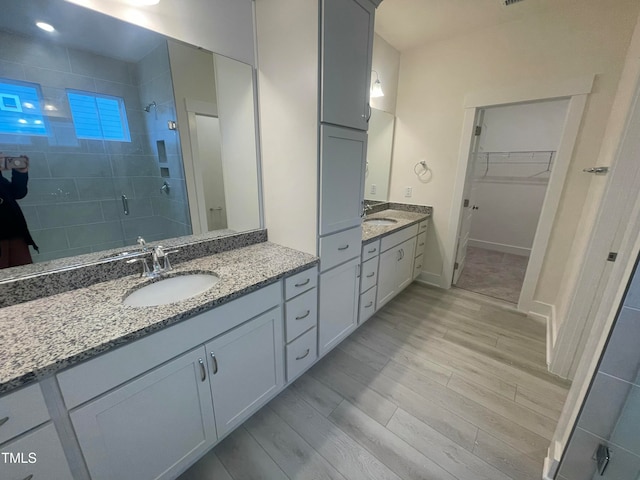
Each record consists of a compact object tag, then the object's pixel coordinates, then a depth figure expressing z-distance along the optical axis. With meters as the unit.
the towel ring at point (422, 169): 2.90
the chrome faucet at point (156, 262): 1.25
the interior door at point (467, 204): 2.66
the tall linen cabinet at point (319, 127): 1.32
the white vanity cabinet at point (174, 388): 0.81
